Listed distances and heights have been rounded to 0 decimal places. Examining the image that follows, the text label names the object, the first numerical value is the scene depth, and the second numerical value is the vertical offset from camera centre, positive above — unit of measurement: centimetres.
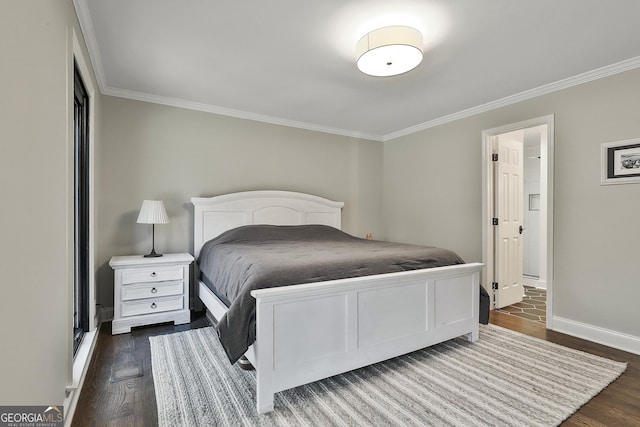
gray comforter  177 -35
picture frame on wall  256 +43
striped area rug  166 -107
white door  371 -6
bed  175 -71
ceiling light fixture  203 +109
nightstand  285 -73
